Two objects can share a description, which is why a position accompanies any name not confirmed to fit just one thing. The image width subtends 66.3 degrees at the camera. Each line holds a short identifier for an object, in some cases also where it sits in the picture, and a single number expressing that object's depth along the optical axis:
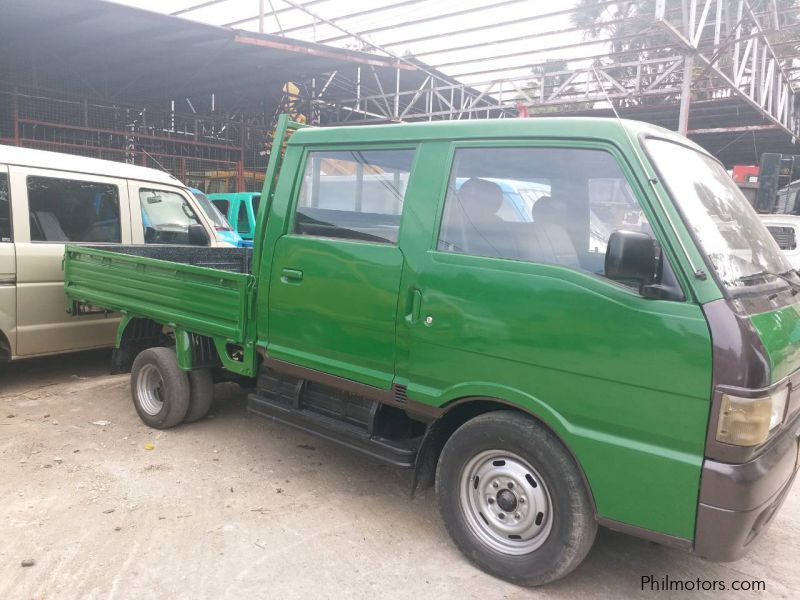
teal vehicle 12.09
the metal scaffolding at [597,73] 10.70
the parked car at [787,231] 8.62
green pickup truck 2.33
